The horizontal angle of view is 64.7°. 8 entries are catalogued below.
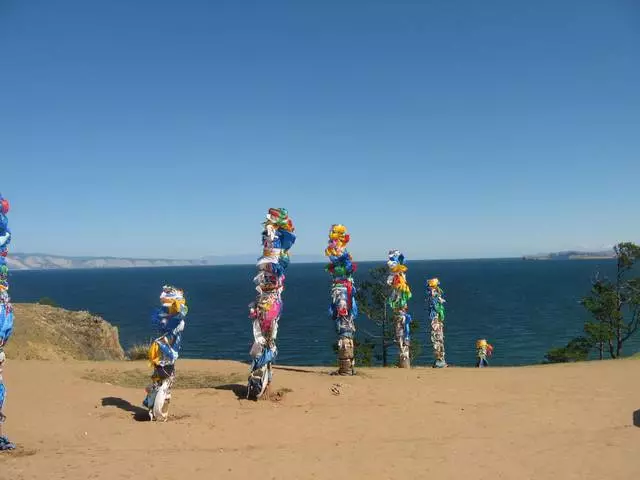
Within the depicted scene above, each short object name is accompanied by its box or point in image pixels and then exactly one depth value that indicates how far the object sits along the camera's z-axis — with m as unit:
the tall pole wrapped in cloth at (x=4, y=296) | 8.47
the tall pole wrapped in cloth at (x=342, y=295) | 15.77
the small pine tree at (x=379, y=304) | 26.34
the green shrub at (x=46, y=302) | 32.46
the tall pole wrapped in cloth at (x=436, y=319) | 21.03
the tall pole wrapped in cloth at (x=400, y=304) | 18.75
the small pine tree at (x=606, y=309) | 25.42
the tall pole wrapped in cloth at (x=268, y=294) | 12.59
